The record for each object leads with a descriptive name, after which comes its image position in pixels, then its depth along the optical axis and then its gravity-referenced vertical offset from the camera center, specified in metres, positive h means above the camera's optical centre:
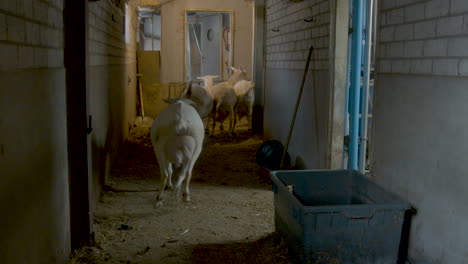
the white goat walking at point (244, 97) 11.29 -0.36
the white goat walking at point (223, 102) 10.92 -0.47
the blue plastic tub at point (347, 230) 3.55 -1.15
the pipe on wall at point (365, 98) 6.09 -0.20
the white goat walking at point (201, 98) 9.91 -0.34
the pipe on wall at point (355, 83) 5.93 +0.00
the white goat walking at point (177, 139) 5.38 -0.68
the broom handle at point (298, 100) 6.62 -0.26
